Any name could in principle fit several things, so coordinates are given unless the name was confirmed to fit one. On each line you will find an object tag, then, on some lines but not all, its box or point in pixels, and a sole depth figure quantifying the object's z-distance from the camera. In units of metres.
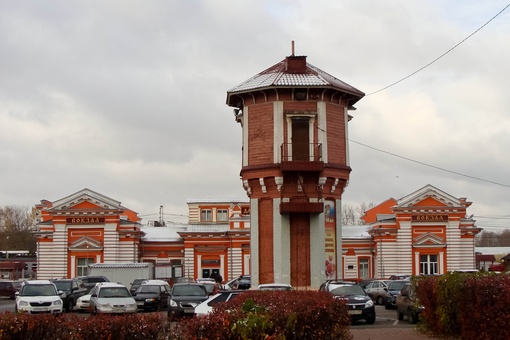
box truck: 58.06
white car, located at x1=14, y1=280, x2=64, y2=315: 33.31
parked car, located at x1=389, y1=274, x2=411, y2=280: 55.88
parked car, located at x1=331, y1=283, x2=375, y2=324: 28.50
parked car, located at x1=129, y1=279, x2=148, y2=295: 48.42
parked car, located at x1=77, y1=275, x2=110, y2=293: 49.90
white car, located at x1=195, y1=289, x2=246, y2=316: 24.19
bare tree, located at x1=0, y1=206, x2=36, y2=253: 139.12
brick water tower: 37.84
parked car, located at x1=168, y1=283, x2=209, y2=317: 31.45
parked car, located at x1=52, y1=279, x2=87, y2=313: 42.26
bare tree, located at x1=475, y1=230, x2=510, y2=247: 175.84
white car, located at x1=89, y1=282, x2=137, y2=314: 32.94
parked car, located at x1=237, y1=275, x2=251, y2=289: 50.05
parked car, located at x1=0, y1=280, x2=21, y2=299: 63.10
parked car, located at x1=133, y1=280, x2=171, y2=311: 40.09
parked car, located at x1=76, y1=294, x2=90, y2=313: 40.84
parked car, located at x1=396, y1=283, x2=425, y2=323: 27.62
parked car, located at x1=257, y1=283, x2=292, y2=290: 29.94
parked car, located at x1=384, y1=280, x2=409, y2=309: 41.90
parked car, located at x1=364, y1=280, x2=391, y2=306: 46.62
